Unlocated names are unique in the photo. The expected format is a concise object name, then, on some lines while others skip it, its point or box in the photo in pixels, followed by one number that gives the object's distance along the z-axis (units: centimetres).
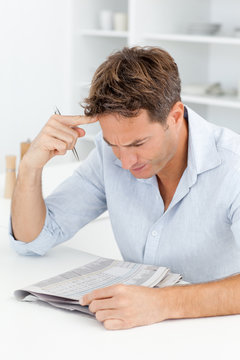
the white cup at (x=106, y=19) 494
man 142
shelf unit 447
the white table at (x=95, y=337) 124
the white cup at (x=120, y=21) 485
